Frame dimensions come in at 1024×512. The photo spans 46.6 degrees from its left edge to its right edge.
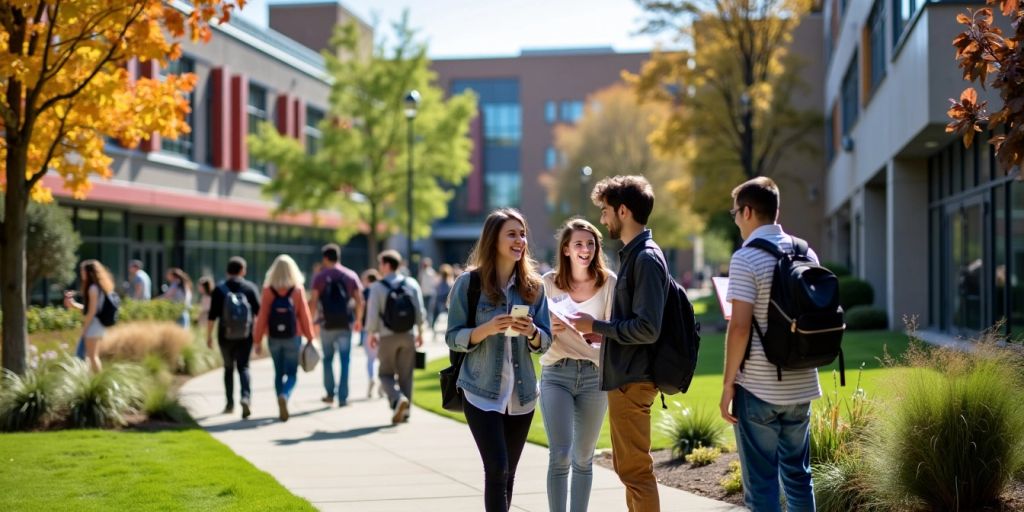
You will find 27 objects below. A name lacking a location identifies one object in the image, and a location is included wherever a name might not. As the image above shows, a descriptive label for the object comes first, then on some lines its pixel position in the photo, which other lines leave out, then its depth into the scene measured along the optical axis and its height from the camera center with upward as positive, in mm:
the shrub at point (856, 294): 26562 -728
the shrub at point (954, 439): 6699 -1008
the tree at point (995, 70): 5637 +914
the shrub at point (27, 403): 11906 -1432
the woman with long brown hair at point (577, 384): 6426 -672
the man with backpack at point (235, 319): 13695 -670
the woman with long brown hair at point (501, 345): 6188 -439
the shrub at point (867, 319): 24406 -1183
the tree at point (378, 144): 37625 +3784
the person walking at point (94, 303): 15367 -537
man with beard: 5902 -348
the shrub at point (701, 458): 9414 -1554
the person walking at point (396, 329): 13109 -748
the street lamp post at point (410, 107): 25188 +3309
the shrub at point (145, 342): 17953 -1240
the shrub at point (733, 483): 8222 -1544
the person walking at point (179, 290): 26469 -626
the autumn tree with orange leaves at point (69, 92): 12438 +1893
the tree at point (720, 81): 36500 +5768
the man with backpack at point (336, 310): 14625 -594
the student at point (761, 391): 5559 -610
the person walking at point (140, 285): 25141 -490
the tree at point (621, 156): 60531 +5460
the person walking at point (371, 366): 15948 -1454
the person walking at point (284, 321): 13531 -682
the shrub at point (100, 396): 12227 -1417
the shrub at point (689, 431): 9867 -1419
